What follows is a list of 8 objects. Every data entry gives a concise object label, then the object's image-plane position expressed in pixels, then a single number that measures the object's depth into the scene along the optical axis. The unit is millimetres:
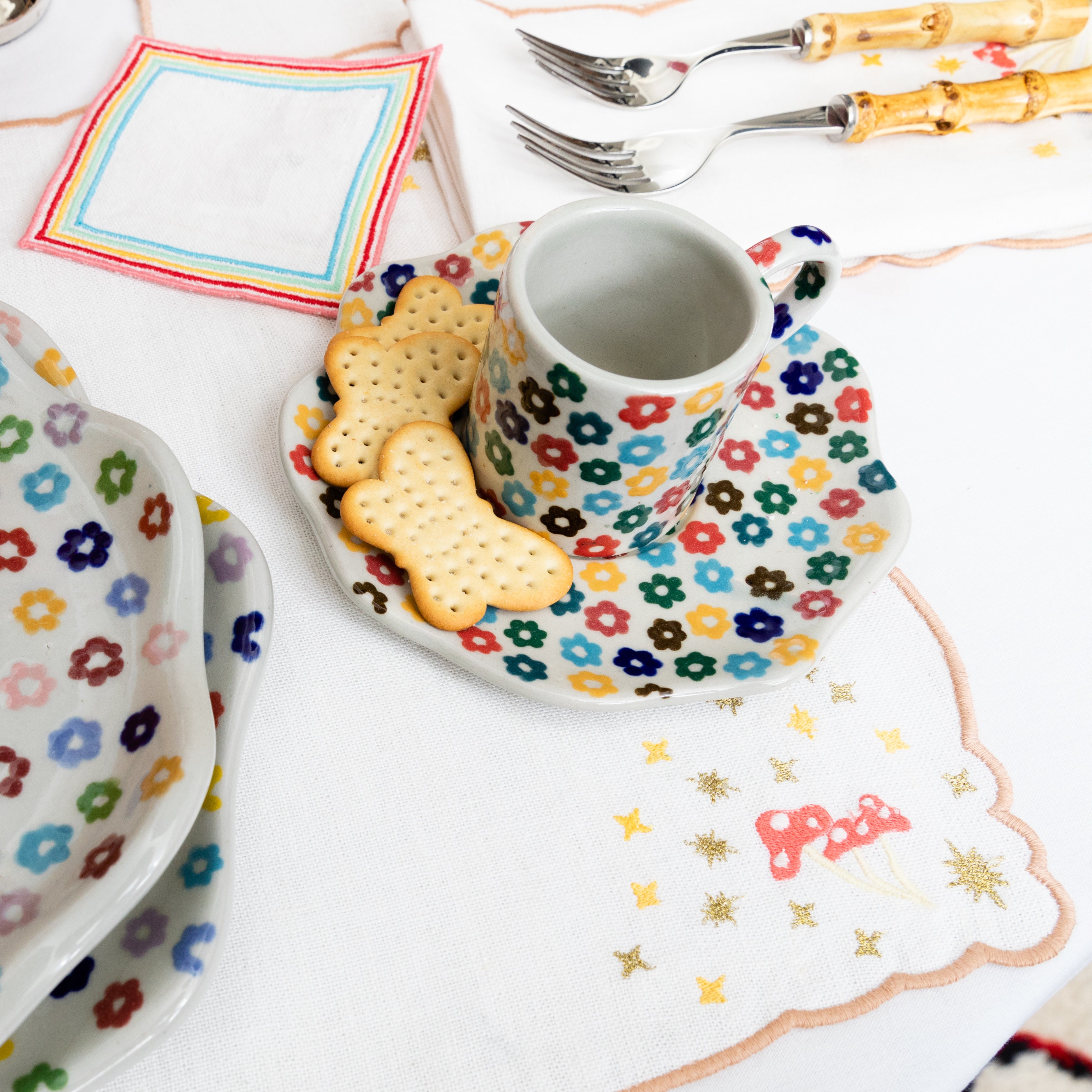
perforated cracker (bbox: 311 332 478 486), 414
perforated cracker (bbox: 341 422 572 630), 387
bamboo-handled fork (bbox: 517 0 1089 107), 633
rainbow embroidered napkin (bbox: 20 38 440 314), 521
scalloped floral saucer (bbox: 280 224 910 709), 388
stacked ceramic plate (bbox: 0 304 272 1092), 265
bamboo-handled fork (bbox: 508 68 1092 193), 587
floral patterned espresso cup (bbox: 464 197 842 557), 346
